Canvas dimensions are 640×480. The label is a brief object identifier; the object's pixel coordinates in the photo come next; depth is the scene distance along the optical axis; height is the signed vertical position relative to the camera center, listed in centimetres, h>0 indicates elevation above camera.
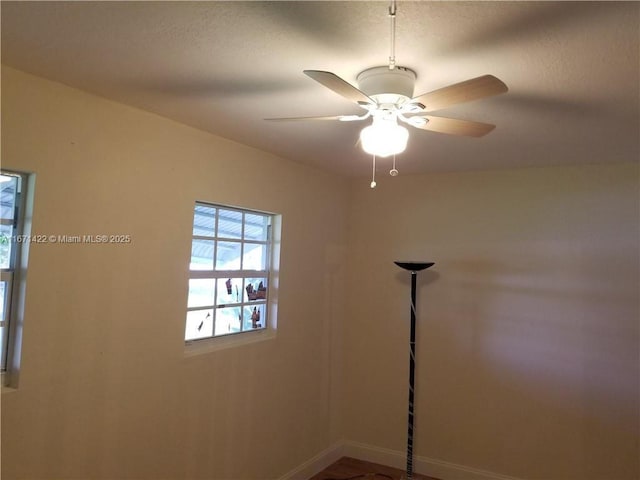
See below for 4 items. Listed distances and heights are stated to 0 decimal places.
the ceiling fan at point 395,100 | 140 +59
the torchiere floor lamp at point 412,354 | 329 -58
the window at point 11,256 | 188 +3
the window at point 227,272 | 276 -1
